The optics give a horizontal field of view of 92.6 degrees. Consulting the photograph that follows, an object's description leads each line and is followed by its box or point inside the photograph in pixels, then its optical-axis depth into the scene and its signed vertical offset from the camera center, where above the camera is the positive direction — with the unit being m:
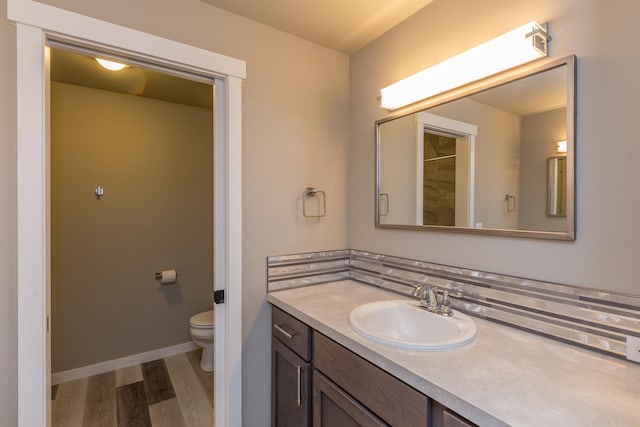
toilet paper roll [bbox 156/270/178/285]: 2.67 -0.59
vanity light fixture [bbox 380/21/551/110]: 1.09 +0.60
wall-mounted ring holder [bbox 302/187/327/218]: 1.80 +0.06
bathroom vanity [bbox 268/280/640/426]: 0.72 -0.46
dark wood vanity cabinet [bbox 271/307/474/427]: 0.87 -0.64
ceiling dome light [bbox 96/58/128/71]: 1.78 +0.86
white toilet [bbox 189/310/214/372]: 2.40 -0.99
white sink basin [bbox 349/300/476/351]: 1.01 -0.45
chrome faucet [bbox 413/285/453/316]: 1.27 -0.39
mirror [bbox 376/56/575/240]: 1.08 +0.23
